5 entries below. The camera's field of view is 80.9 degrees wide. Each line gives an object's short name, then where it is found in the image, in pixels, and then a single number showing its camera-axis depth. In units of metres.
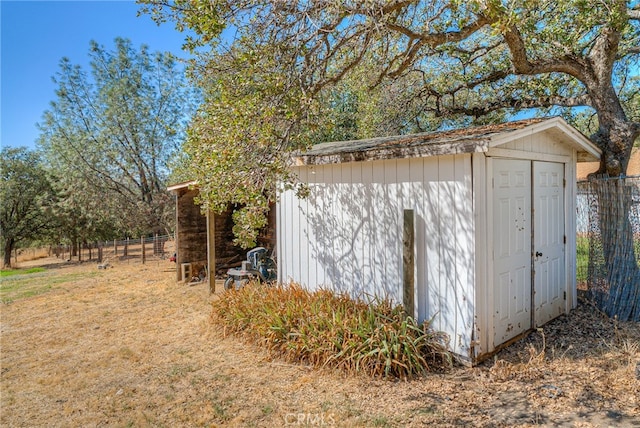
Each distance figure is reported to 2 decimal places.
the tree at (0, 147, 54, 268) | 17.72
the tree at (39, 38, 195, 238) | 15.68
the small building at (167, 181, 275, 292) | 8.80
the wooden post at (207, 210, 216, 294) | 7.45
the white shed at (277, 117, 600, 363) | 3.99
